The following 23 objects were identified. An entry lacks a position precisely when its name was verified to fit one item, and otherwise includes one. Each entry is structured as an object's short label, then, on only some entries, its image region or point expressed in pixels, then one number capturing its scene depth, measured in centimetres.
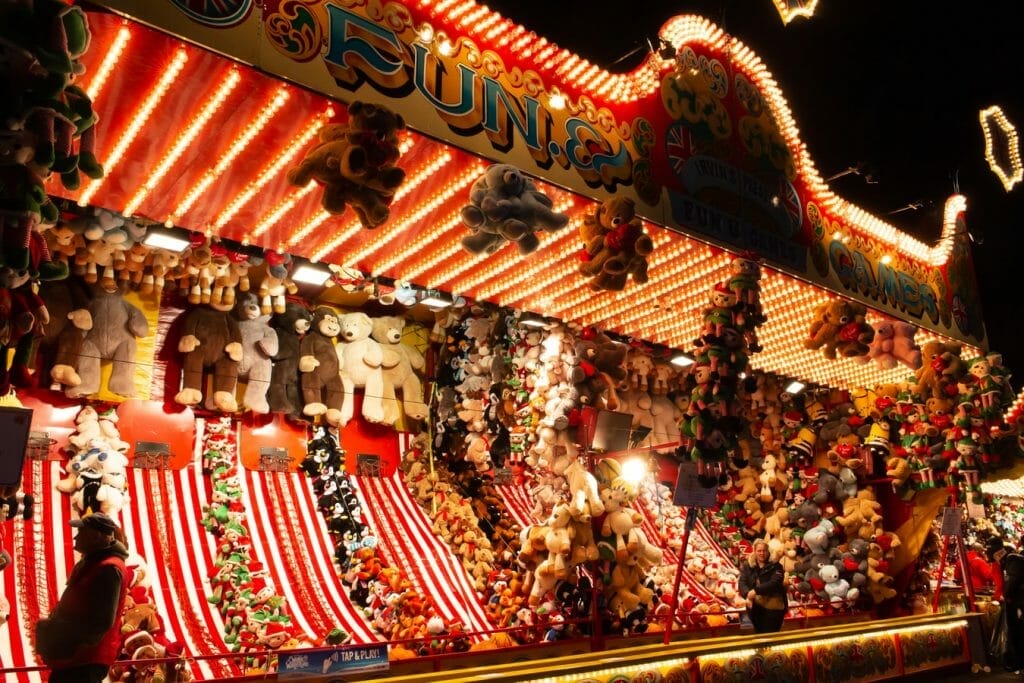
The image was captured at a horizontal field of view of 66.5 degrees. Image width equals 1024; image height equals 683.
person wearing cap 342
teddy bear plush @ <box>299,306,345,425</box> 749
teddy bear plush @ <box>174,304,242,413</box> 689
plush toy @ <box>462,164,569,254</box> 454
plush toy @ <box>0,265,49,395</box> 276
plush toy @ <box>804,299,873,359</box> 707
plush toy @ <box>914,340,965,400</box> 835
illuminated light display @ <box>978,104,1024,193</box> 946
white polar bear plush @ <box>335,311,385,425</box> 791
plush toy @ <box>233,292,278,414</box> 719
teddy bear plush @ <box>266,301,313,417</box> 736
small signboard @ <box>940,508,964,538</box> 809
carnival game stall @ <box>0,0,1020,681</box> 400
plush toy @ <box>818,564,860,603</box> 880
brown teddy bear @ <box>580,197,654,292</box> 511
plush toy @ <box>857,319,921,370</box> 817
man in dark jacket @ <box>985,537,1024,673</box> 812
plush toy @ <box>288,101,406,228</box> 386
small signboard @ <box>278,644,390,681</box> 374
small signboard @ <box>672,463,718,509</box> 589
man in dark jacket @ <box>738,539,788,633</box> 702
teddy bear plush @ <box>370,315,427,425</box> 820
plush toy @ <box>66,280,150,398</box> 630
